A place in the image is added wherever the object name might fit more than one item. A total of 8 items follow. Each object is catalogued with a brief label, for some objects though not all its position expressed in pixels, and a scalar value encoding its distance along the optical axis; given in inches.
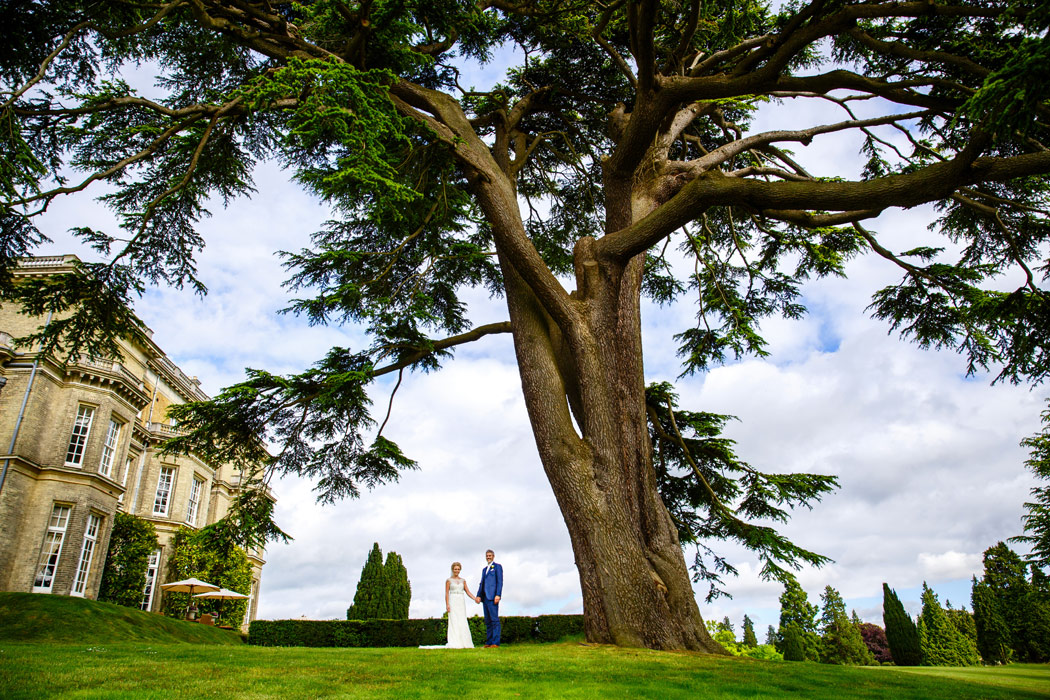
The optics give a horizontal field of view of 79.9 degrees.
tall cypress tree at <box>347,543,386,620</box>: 992.4
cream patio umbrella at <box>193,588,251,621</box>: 899.0
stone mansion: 751.7
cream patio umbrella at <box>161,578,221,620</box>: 881.5
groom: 340.5
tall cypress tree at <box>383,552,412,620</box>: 1010.1
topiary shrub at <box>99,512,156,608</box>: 899.4
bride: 370.3
